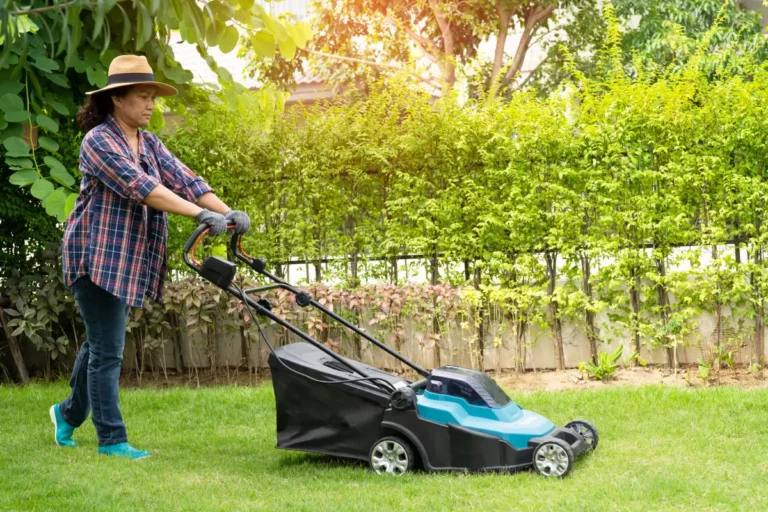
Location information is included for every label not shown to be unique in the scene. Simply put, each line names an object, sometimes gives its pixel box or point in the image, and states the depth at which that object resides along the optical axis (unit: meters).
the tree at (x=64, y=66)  4.14
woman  4.01
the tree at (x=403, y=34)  11.38
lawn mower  3.83
